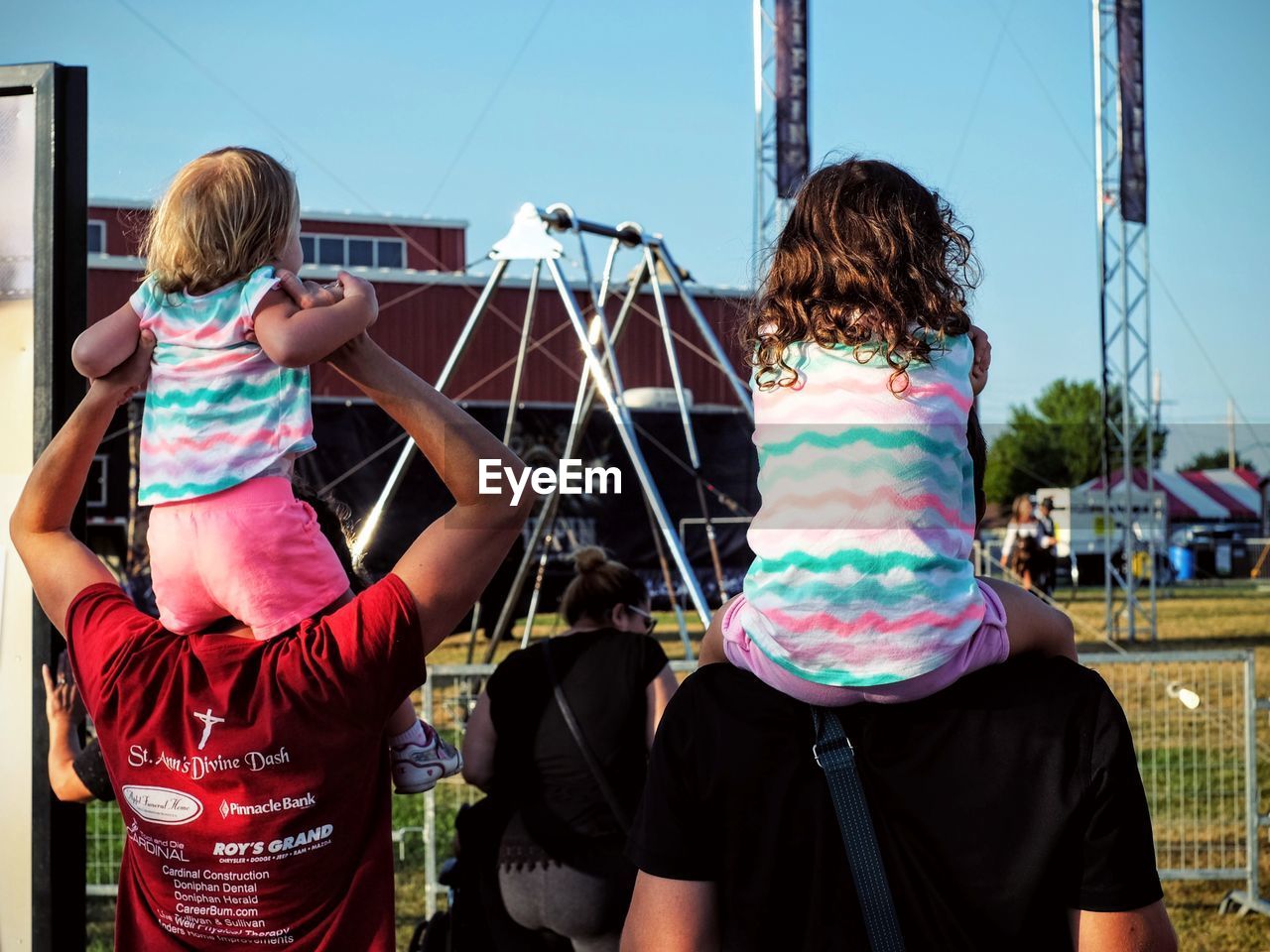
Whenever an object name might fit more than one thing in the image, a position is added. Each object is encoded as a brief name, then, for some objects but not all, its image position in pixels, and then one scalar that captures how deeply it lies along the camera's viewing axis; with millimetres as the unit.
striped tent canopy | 28781
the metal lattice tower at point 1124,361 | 14258
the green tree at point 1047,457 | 37094
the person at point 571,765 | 3295
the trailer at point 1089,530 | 18906
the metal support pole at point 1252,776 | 4883
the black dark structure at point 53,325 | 2027
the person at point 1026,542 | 16359
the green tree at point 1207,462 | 44628
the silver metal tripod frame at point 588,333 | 5844
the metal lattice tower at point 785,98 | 13273
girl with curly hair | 1203
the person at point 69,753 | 1959
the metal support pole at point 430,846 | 4586
